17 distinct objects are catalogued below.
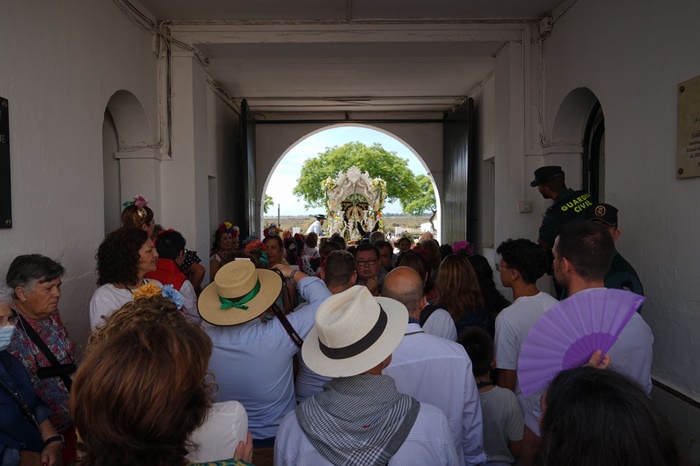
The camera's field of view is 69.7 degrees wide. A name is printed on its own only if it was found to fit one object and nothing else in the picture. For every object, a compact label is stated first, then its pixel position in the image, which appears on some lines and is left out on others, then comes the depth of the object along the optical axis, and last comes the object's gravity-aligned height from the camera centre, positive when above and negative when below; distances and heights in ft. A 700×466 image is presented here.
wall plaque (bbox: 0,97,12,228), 9.37 +0.78
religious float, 53.67 +0.36
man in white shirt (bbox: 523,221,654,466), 6.22 -0.93
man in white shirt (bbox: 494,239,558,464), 8.05 -1.98
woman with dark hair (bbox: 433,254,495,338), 10.64 -1.89
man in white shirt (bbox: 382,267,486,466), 6.67 -2.31
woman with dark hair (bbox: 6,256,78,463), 7.80 -2.06
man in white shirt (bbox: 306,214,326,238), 41.54 -1.46
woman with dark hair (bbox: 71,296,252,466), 3.59 -1.38
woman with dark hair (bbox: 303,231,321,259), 27.73 -2.10
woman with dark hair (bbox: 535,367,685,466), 3.10 -1.40
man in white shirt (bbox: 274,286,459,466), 4.54 -1.92
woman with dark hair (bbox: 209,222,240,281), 22.51 -1.36
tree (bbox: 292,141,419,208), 101.71 +8.09
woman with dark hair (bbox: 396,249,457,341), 8.87 -2.04
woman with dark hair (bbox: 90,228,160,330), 9.83 -1.06
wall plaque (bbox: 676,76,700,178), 10.05 +1.57
